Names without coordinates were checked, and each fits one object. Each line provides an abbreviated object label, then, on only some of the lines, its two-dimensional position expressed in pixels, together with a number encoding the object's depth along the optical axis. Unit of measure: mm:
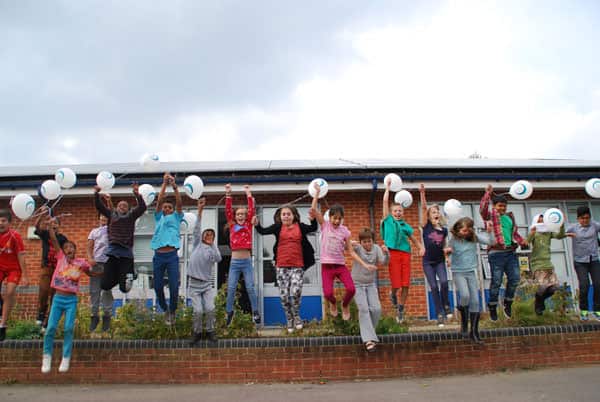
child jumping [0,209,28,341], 5617
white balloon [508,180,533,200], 6684
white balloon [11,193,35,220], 5824
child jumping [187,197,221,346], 5404
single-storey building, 8656
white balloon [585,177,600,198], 6840
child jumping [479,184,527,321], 6009
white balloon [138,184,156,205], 6398
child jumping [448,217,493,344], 5418
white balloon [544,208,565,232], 6148
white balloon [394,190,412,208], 7102
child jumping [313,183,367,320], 5445
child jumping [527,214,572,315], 6048
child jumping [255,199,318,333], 5785
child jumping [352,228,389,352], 5129
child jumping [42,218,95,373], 5074
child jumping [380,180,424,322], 6363
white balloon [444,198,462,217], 6477
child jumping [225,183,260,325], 6110
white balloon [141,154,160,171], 6246
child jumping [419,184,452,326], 6188
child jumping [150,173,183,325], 5781
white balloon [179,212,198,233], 6602
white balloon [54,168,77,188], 6344
